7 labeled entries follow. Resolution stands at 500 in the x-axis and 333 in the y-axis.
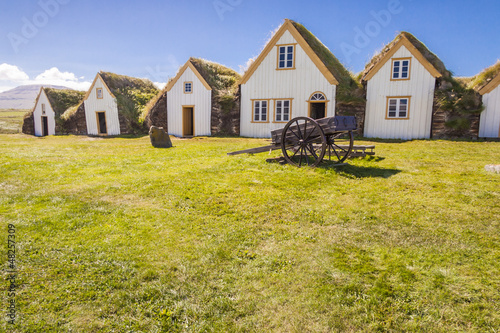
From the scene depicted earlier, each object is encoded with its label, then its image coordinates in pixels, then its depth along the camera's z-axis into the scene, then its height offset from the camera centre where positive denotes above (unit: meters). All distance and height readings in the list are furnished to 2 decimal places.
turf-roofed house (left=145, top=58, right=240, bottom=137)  24.47 +2.66
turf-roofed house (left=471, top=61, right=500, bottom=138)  18.44 +2.06
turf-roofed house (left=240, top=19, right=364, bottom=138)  20.89 +3.83
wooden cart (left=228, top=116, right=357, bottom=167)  8.88 -0.05
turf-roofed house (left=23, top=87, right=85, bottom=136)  33.70 +2.48
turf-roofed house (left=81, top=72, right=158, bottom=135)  29.94 +2.79
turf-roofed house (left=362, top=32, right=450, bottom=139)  19.67 +3.26
